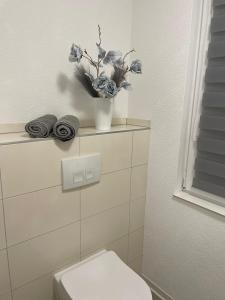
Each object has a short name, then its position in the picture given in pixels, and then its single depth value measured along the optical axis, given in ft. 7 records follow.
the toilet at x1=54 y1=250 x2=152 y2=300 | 3.56
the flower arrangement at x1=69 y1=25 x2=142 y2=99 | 3.92
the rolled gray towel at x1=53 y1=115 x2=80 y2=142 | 3.38
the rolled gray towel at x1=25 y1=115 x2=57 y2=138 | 3.34
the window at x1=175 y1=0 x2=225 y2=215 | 3.89
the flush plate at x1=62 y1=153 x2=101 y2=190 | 3.75
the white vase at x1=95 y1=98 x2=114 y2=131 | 4.25
